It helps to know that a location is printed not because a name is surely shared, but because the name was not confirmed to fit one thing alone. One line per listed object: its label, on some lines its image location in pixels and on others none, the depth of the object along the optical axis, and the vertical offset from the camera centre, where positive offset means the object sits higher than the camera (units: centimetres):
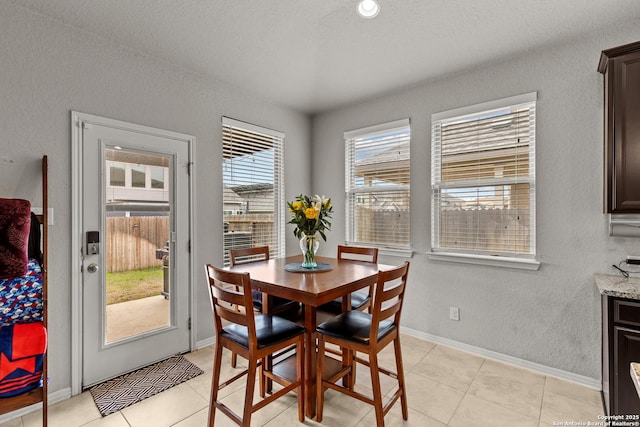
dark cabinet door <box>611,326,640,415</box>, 176 -92
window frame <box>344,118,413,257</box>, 337 +29
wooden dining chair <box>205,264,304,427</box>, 164 -72
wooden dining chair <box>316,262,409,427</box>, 172 -73
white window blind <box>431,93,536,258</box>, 267 +32
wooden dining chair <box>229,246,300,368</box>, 237 -71
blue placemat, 223 -42
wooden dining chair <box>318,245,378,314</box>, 244 -73
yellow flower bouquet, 227 -4
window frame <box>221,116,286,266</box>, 382 +19
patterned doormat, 214 -131
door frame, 224 -23
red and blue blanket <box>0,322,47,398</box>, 153 -74
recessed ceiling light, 198 +135
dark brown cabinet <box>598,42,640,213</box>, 195 +55
